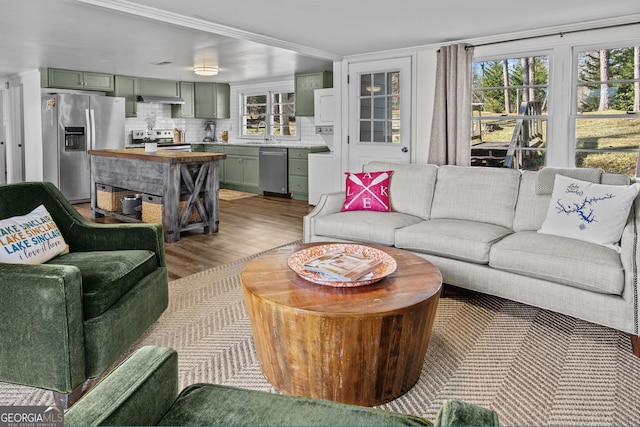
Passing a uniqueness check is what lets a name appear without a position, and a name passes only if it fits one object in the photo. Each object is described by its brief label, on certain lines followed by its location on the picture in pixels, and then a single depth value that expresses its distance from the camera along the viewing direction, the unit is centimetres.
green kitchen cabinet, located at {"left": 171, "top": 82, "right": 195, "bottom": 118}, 938
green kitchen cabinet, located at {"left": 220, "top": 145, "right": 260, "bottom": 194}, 871
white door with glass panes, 577
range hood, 860
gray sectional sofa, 264
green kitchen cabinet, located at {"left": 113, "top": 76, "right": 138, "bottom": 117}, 835
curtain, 513
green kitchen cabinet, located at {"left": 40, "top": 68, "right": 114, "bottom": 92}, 750
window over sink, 895
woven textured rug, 205
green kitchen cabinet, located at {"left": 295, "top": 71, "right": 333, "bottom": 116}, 757
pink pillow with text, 420
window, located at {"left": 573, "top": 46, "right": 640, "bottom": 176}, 437
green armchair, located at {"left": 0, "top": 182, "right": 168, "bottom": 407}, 189
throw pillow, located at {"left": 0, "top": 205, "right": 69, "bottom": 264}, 218
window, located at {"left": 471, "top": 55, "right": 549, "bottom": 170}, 488
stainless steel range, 886
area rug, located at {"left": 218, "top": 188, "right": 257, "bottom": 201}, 826
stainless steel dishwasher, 812
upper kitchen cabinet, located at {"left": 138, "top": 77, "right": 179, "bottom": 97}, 869
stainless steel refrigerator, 747
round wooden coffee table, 194
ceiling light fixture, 682
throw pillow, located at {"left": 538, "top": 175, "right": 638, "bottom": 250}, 294
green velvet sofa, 103
